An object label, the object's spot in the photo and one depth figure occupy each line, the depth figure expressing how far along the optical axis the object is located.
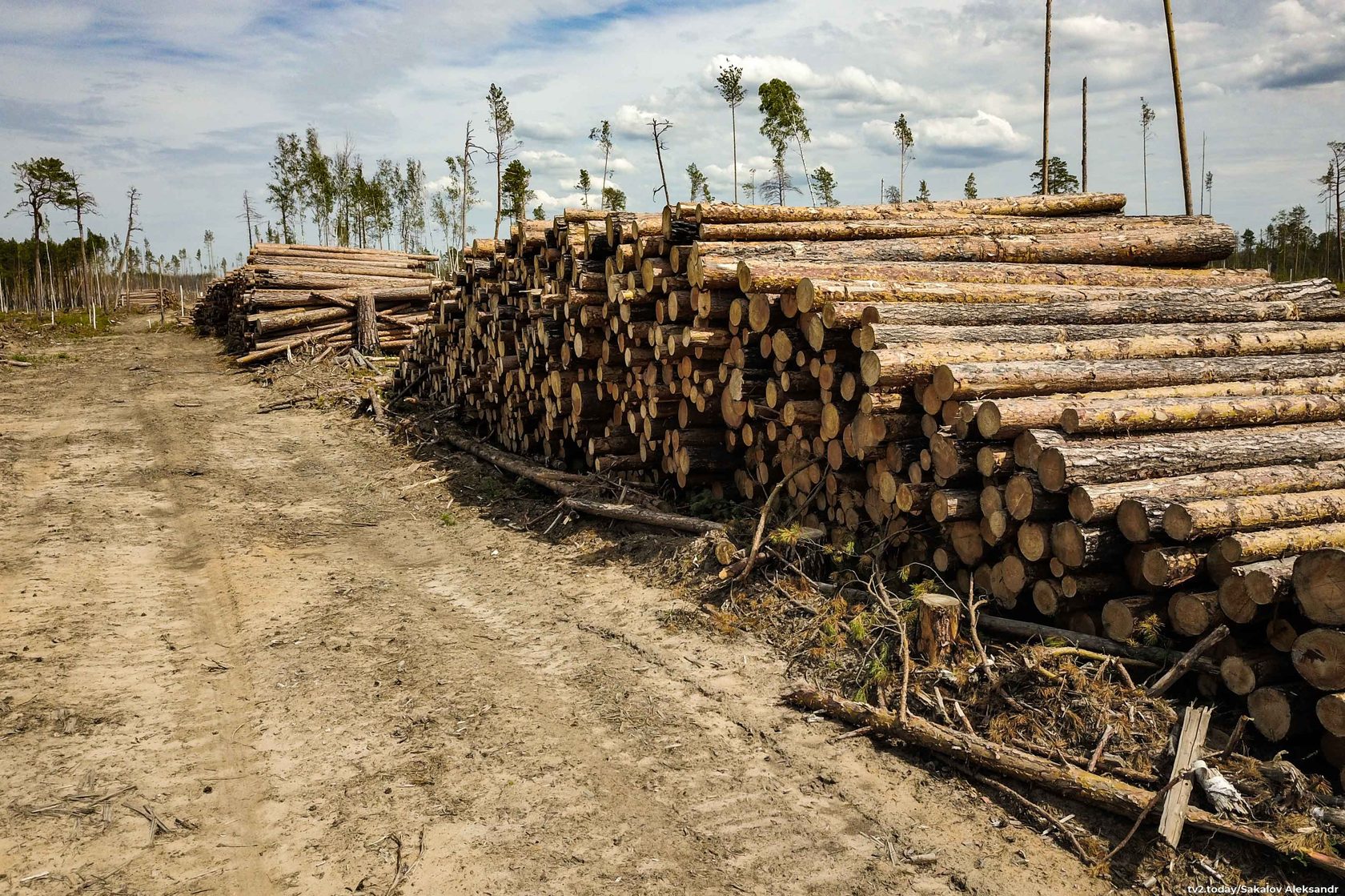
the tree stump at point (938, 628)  5.48
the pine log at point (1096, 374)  6.21
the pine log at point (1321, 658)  4.09
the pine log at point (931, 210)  9.01
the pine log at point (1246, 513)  4.91
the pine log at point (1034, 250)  8.21
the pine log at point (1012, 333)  6.59
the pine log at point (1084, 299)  7.23
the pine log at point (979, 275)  7.46
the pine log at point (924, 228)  8.80
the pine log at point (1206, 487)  5.21
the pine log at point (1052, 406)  5.80
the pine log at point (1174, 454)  5.38
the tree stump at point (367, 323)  21.58
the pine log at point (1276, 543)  4.69
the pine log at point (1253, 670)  4.48
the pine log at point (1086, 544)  5.25
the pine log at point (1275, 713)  4.30
